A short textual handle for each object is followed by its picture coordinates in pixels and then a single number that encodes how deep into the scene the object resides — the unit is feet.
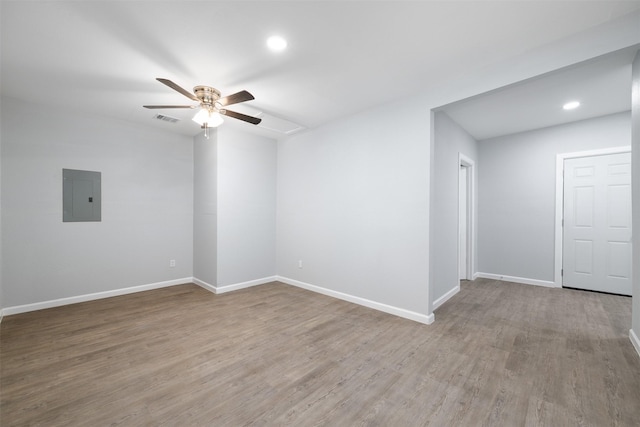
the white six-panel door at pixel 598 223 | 12.94
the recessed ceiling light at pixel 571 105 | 11.58
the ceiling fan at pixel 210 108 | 9.41
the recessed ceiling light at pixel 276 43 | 7.22
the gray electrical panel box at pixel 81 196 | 12.25
